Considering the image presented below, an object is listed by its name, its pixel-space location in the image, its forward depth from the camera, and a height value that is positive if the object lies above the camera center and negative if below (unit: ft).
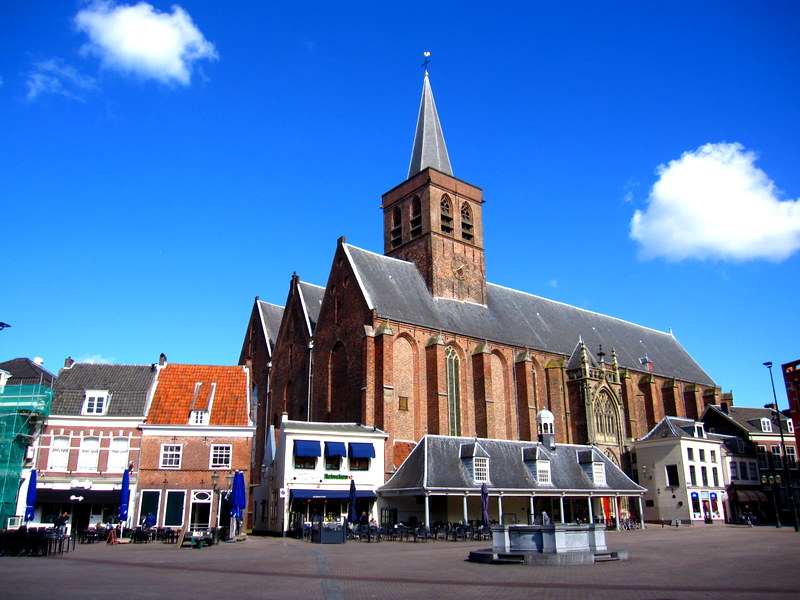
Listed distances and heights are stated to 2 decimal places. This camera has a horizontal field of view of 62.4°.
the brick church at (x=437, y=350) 141.18 +36.37
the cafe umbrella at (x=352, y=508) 110.32 -0.43
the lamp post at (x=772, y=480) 160.30 +5.75
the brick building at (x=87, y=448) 110.63 +9.59
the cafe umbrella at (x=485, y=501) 109.40 +0.61
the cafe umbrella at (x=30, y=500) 95.91 +0.91
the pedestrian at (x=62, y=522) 94.15 -2.20
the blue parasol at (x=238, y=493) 98.12 +1.82
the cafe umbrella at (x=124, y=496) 98.20 +1.47
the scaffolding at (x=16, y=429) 107.77 +12.46
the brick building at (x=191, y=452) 113.91 +9.23
